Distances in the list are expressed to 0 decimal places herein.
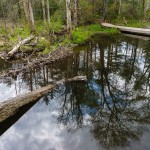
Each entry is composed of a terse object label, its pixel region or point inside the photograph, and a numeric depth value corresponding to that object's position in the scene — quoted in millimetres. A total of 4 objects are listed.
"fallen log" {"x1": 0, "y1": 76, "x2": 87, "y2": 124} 6820
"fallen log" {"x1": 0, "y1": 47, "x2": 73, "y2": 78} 10914
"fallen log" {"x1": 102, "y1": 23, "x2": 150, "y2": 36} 21844
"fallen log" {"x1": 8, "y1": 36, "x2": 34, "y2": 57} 13766
